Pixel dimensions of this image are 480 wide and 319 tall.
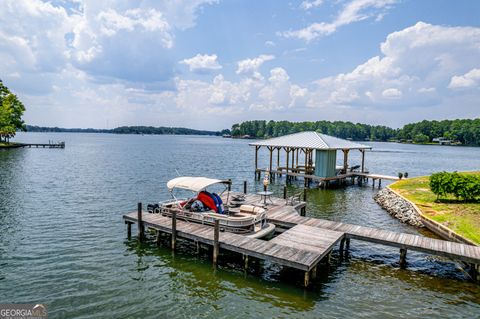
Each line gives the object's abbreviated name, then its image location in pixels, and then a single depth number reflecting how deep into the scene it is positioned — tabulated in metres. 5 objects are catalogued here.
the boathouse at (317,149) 35.19
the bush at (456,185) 21.22
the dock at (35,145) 77.11
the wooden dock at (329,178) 35.19
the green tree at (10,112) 73.19
